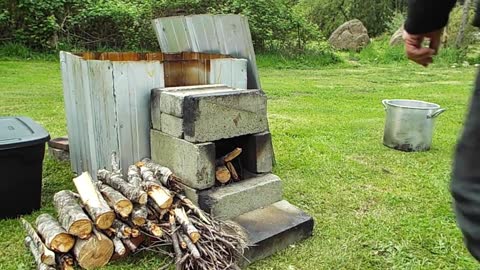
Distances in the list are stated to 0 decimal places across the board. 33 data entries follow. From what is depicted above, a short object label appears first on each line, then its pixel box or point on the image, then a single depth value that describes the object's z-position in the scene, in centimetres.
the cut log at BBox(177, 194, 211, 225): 196
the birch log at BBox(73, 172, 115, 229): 185
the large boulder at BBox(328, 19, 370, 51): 1330
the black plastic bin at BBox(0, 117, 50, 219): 214
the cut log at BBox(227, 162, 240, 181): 238
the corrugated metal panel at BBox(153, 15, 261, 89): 276
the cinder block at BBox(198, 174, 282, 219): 210
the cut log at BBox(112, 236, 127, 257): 189
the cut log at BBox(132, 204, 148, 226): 188
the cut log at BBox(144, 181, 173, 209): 193
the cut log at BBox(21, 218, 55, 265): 180
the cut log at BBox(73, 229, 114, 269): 183
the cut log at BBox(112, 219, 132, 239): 190
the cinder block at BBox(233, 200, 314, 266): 200
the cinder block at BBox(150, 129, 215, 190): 208
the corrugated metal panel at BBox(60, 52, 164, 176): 225
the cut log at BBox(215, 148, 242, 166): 237
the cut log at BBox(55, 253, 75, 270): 182
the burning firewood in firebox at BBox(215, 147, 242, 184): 231
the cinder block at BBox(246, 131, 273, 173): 235
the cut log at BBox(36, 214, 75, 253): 182
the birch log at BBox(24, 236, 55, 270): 179
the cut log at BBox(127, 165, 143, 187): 206
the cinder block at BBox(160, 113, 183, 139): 212
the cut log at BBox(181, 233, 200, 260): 178
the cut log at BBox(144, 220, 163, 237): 189
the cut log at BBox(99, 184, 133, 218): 188
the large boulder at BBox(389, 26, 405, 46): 1209
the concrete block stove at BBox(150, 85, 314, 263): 207
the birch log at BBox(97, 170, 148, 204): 191
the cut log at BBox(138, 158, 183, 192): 213
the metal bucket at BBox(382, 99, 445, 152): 355
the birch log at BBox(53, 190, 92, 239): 181
